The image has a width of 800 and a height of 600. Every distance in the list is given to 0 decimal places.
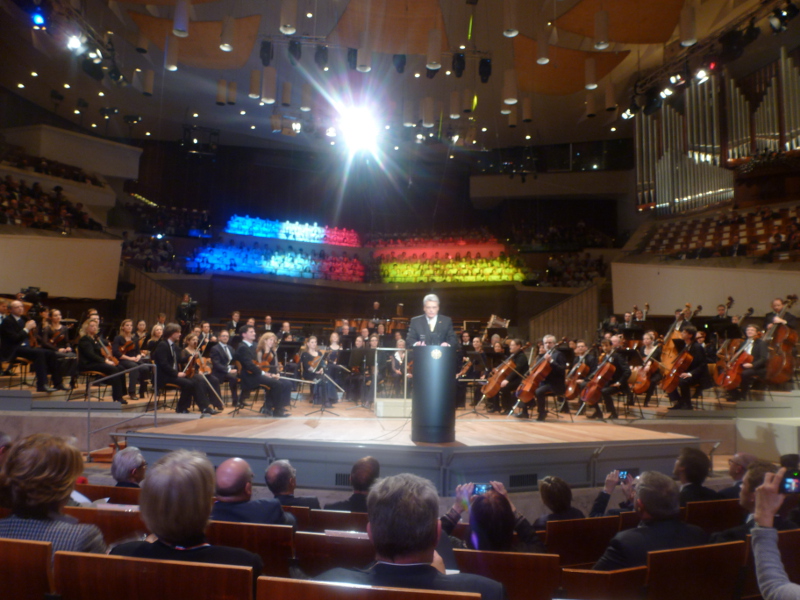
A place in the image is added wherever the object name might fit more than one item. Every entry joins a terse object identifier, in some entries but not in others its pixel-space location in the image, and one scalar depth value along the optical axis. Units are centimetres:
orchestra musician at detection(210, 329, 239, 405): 802
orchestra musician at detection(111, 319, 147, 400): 841
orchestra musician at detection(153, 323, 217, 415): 753
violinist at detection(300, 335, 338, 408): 908
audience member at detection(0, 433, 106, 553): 184
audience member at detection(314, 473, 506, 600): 154
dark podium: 472
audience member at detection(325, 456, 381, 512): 325
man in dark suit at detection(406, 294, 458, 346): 549
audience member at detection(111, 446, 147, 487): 340
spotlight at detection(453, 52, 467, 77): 1095
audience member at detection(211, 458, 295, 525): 257
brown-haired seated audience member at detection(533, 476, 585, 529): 301
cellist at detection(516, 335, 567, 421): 771
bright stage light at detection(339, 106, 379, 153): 1555
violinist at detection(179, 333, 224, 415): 778
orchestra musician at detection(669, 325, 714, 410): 799
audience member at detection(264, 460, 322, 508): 323
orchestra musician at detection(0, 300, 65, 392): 760
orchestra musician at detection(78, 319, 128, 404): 759
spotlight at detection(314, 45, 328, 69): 1093
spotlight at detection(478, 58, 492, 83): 1128
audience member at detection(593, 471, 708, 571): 229
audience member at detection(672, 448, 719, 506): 334
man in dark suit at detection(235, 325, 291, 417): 752
